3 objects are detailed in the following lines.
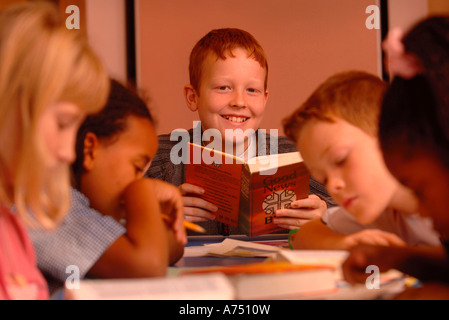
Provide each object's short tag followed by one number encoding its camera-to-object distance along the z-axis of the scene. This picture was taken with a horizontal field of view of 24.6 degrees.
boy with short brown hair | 1.50
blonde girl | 1.21
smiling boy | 1.73
